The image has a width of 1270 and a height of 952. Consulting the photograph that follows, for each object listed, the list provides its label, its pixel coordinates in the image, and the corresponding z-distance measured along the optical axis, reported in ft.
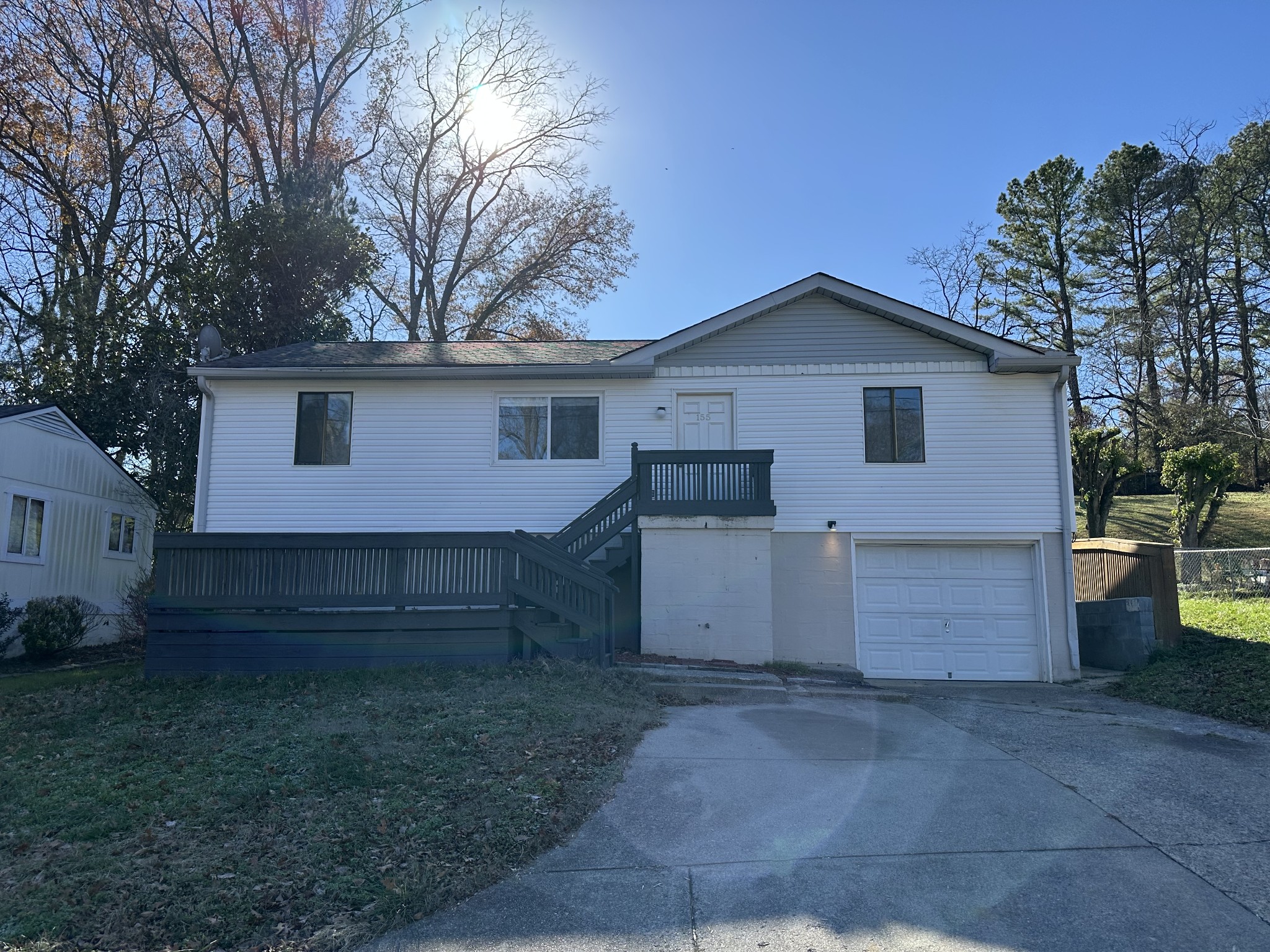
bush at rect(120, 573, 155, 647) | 55.62
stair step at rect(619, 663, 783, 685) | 34.58
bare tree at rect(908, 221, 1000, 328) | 107.34
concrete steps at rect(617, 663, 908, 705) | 32.37
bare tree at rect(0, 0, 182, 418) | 74.43
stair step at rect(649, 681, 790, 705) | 32.04
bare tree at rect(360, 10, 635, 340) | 96.89
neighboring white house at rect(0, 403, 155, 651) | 49.37
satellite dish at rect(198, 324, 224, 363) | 53.62
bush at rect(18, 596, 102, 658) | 47.50
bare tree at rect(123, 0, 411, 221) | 86.17
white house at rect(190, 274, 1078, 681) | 43.96
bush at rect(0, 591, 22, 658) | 46.50
